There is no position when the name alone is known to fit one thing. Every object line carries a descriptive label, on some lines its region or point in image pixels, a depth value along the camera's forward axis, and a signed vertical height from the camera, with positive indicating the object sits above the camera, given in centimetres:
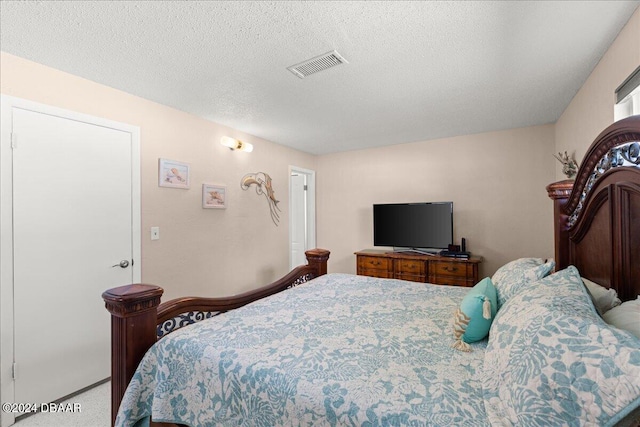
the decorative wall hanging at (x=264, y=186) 369 +40
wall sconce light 335 +87
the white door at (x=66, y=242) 197 -20
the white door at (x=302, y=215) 500 +1
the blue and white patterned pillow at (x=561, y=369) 65 -40
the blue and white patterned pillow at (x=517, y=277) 140 -32
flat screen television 380 -15
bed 74 -56
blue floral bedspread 91 -58
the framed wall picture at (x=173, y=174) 276 +43
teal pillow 127 -47
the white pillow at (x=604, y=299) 112 -34
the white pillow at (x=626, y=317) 85 -33
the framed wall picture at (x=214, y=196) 317 +22
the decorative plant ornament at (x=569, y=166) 265 +46
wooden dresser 346 -68
